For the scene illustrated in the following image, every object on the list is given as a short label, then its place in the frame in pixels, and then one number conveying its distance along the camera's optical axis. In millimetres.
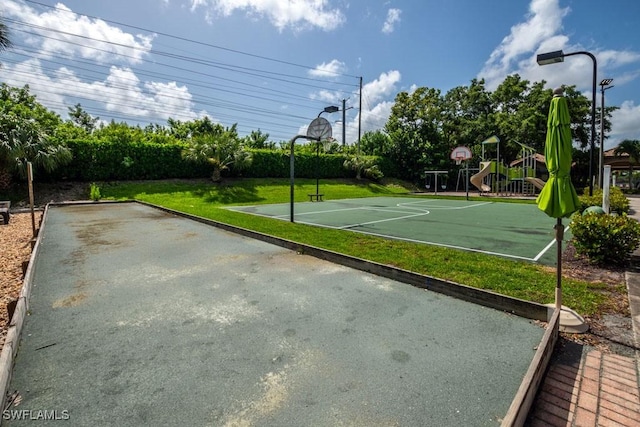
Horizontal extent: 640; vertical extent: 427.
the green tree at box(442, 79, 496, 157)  35125
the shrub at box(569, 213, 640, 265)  5203
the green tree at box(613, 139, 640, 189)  30266
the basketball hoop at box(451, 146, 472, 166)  25778
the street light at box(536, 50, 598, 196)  8750
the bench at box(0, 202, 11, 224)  10352
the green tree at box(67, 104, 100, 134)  38812
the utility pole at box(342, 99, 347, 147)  43822
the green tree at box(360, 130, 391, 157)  35606
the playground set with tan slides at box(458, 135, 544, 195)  26250
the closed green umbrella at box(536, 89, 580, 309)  3215
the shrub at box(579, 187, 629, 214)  10734
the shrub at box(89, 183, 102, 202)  16266
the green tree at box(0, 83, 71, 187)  13625
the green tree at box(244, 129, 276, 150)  37703
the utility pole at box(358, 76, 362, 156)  32731
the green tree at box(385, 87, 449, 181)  35156
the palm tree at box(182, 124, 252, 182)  20484
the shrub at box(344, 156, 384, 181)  30641
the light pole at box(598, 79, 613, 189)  15502
